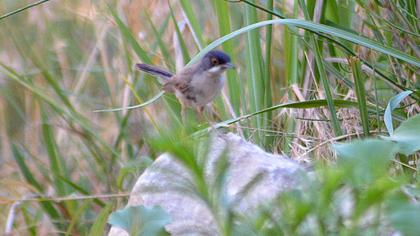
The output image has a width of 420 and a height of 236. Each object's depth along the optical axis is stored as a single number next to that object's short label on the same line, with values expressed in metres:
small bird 8.00
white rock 3.80
